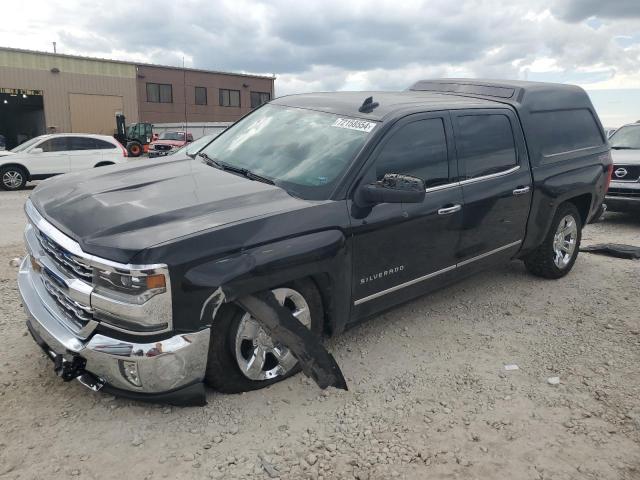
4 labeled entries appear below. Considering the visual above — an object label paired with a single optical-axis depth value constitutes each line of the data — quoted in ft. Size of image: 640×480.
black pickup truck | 8.67
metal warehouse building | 108.88
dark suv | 27.45
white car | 43.55
